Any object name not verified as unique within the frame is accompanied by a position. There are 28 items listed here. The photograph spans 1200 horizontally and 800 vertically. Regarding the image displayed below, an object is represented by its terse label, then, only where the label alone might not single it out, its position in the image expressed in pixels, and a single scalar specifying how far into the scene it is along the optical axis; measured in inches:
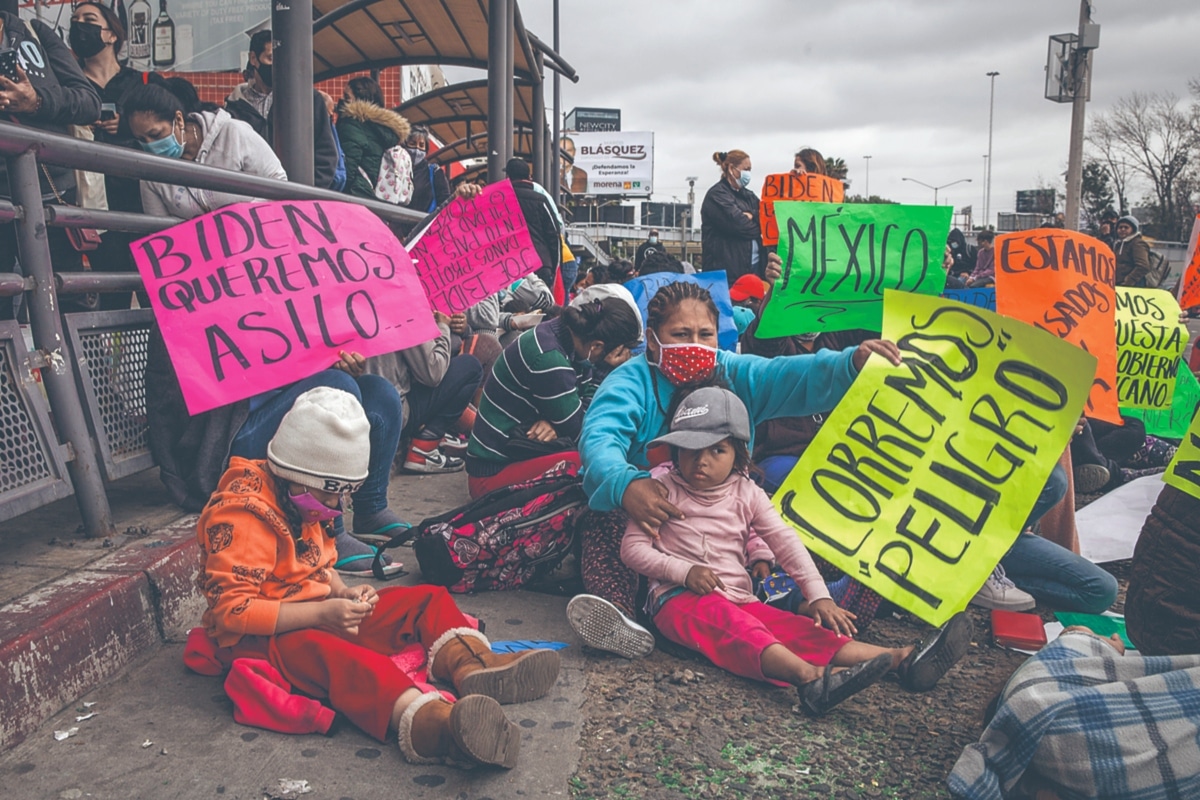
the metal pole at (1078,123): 586.9
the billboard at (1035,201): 2536.9
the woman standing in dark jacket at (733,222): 315.3
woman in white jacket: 163.0
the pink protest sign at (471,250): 217.5
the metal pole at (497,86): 358.3
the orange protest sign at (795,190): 272.7
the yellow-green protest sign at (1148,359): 209.8
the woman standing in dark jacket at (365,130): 293.1
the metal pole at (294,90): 200.2
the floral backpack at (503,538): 141.9
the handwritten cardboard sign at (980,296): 194.2
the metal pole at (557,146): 661.9
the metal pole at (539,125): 515.5
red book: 133.0
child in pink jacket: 111.3
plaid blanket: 78.5
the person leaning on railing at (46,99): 152.3
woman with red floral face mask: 125.6
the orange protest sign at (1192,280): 256.7
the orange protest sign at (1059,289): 161.5
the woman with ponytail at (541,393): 167.6
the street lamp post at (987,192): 2630.4
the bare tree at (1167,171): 2177.7
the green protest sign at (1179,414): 242.5
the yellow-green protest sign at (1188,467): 90.4
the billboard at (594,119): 2566.4
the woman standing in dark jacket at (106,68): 187.5
